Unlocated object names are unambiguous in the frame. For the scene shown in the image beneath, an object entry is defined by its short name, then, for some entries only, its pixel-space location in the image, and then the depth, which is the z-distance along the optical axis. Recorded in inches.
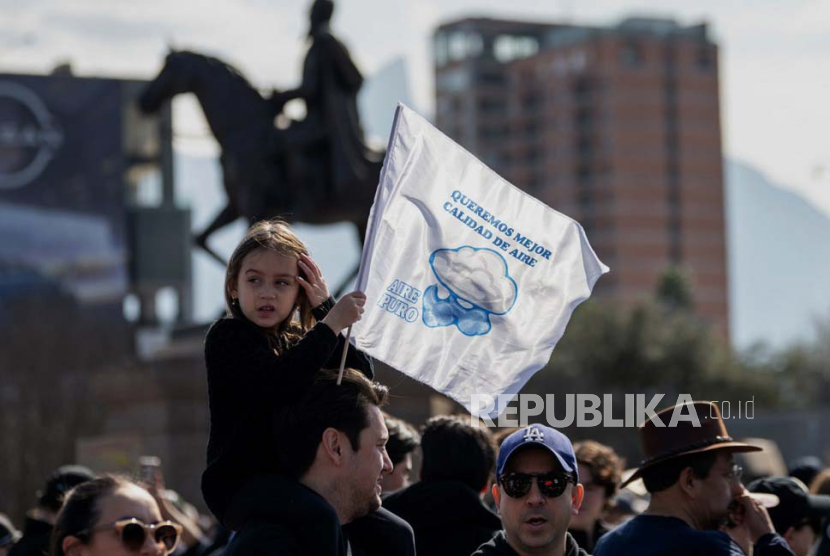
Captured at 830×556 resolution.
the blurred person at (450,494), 380.3
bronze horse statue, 1121.0
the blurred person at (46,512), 427.4
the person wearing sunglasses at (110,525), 295.8
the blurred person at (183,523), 404.2
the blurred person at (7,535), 493.1
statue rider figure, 1140.4
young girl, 273.1
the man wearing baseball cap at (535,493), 326.6
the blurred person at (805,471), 559.0
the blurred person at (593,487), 433.8
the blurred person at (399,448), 410.1
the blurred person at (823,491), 442.7
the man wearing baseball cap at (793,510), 432.5
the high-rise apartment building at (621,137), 7701.7
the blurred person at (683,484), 328.6
